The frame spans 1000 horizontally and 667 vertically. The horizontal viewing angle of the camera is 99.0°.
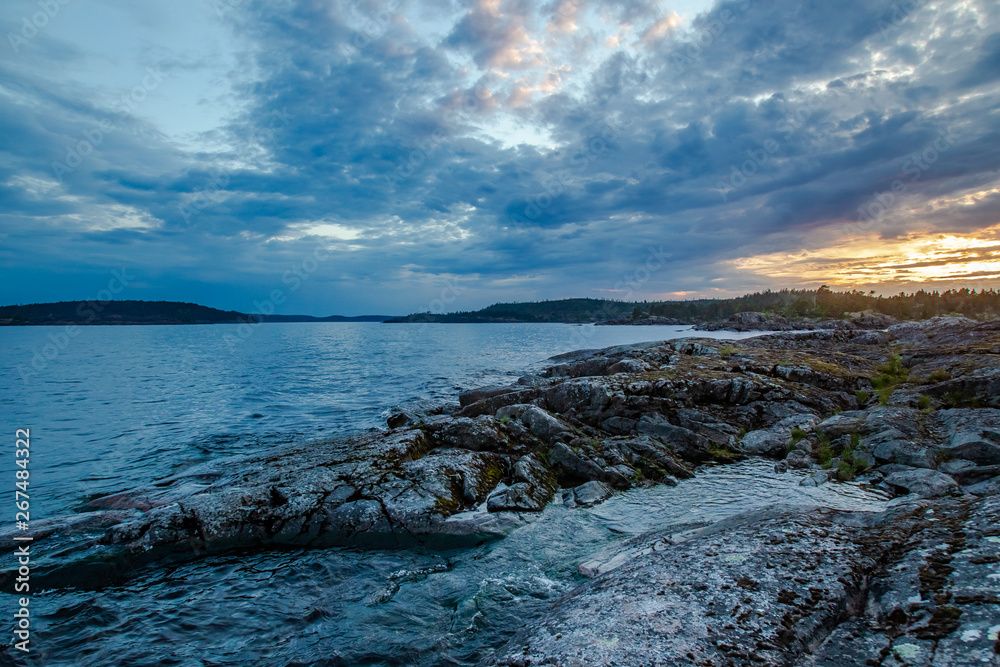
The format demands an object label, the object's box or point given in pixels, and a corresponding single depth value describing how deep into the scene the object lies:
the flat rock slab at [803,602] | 4.21
